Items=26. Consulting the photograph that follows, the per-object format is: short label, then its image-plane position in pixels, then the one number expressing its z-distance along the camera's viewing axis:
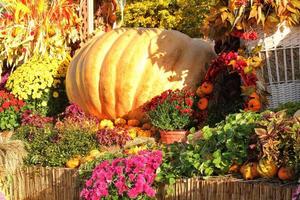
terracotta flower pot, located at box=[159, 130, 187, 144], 6.84
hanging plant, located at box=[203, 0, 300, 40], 6.24
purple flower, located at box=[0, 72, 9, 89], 9.93
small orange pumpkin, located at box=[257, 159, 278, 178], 4.43
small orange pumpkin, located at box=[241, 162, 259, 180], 4.58
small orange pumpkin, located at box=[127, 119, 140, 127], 7.62
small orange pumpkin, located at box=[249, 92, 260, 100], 6.45
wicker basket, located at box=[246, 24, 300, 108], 6.46
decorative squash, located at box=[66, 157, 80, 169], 6.29
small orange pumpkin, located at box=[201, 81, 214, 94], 7.02
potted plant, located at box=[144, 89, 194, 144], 6.95
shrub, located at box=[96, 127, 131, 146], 6.70
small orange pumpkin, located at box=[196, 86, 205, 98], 7.09
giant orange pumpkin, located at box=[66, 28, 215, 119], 7.40
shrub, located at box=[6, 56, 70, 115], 8.77
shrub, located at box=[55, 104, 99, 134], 6.98
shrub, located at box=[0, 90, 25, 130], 8.65
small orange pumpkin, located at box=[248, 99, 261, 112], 6.36
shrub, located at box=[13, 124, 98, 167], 6.53
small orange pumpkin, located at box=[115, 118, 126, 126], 7.65
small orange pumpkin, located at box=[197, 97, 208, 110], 7.00
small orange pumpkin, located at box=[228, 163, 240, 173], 4.77
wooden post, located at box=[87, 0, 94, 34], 9.22
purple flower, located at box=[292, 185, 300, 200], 3.53
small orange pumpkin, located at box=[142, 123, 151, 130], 7.48
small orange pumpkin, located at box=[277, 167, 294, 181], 4.35
